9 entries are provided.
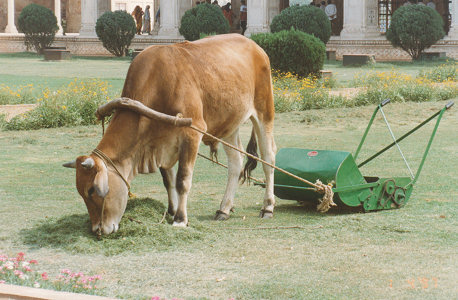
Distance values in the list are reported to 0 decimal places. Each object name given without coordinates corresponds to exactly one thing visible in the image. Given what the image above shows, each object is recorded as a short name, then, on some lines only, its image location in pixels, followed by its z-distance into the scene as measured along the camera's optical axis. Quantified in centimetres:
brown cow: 664
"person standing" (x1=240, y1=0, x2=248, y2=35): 4162
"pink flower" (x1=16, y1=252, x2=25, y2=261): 590
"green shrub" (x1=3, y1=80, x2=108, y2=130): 1574
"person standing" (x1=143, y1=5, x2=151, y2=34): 4906
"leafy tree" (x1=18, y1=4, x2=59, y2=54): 3994
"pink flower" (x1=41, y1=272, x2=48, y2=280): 548
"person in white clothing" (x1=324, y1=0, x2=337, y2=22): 3781
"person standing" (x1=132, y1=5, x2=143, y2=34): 4988
